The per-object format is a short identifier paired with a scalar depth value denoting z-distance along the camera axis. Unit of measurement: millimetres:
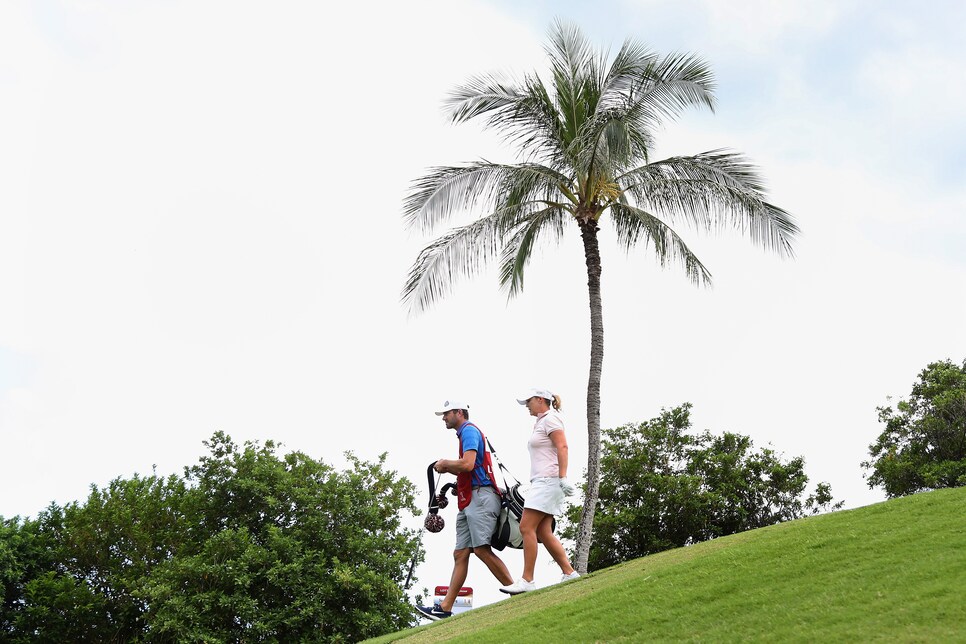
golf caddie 10508
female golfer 10227
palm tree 20109
